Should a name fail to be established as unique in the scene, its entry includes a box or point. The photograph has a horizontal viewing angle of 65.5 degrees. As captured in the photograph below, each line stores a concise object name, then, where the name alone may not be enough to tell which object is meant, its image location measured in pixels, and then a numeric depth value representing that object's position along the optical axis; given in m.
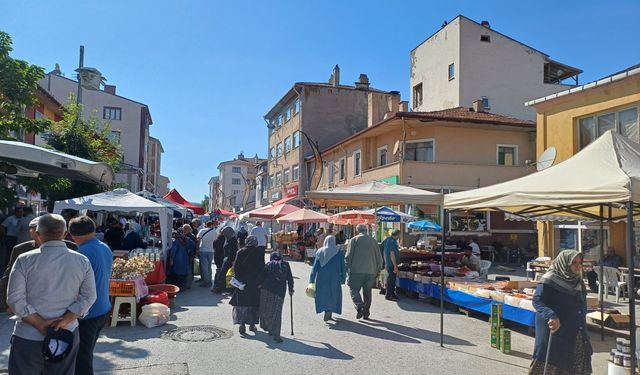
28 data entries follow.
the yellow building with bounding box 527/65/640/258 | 14.08
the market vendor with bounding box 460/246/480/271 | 14.05
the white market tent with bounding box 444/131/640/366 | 5.56
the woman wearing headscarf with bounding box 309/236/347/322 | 9.01
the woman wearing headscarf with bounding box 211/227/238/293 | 12.23
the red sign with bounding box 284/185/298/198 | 39.41
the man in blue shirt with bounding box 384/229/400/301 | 11.83
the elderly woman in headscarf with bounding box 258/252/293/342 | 7.55
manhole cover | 7.54
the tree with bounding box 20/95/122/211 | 13.63
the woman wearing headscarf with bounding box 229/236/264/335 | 7.88
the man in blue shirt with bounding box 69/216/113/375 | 4.50
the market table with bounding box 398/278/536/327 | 8.36
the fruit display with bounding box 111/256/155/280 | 8.65
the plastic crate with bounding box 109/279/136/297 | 8.30
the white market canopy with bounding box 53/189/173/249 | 10.91
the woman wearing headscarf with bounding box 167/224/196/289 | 11.97
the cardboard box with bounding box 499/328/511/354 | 7.18
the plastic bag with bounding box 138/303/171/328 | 8.24
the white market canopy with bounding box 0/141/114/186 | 6.58
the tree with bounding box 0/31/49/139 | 9.46
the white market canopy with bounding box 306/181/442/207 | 12.75
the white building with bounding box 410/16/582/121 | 31.64
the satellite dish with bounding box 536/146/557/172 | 14.89
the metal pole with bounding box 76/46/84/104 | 16.81
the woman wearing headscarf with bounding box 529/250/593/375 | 5.07
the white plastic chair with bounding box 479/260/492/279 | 13.53
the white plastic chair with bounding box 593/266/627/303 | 12.76
